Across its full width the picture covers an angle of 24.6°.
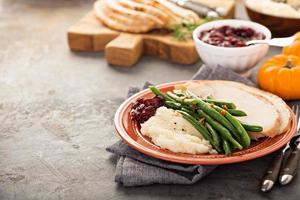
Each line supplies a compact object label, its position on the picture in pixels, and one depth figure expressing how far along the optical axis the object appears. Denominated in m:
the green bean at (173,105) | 1.04
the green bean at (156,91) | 1.07
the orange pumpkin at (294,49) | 1.24
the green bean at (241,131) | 0.98
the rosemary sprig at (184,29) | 1.38
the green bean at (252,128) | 0.99
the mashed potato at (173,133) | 0.97
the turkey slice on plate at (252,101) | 1.02
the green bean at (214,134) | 0.98
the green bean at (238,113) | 1.02
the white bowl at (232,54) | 1.24
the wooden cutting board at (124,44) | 1.35
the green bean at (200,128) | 0.98
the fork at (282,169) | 0.94
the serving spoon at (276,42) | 1.23
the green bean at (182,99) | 1.03
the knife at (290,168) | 0.95
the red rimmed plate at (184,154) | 0.95
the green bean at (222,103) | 1.03
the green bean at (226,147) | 0.96
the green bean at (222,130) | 0.98
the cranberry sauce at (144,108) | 1.06
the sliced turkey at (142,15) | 1.41
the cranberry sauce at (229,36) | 1.25
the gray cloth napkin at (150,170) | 0.95
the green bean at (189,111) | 1.02
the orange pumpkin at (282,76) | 1.18
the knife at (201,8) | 1.46
